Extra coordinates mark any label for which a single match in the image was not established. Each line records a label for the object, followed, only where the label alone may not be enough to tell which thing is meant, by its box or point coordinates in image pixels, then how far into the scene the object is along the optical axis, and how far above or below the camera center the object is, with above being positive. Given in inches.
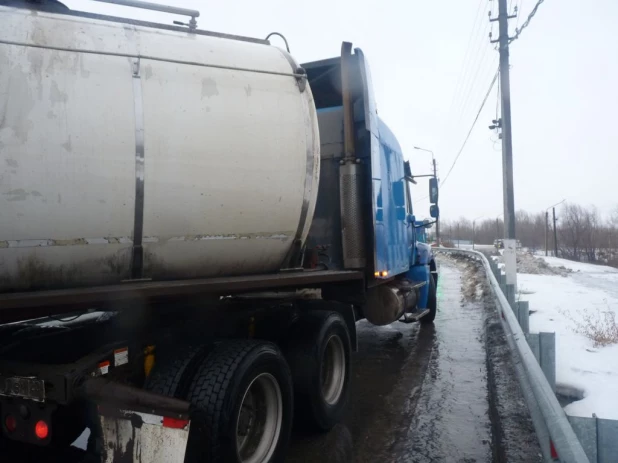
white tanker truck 100.0 +1.7
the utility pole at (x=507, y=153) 475.8 +90.0
